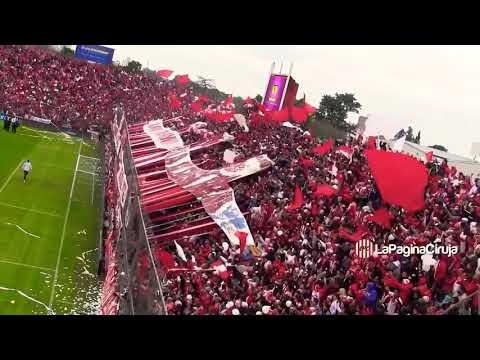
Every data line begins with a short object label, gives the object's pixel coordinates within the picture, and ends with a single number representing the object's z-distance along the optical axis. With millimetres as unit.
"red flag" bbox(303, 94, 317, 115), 20362
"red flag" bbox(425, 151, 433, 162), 13805
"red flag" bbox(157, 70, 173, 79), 29127
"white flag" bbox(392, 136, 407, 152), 14104
